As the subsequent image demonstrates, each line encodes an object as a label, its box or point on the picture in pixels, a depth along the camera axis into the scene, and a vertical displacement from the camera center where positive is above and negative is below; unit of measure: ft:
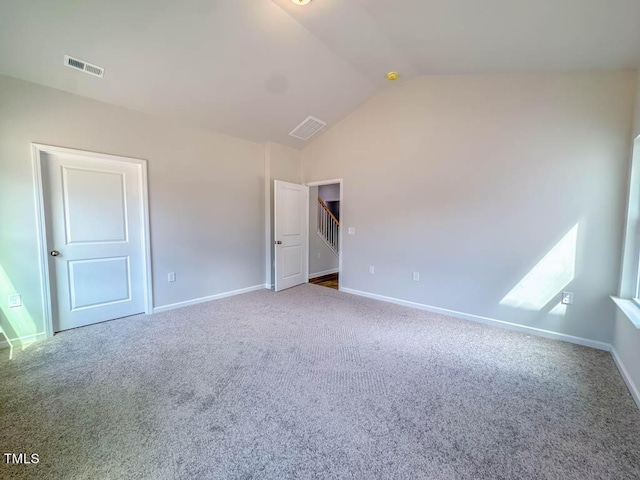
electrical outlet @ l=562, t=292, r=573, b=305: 9.04 -2.55
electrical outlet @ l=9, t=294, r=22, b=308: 8.55 -2.59
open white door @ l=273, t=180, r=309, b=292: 14.97 -0.65
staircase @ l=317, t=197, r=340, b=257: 19.74 -0.33
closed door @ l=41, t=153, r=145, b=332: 9.37 -0.61
